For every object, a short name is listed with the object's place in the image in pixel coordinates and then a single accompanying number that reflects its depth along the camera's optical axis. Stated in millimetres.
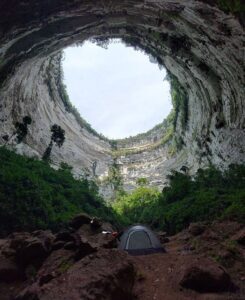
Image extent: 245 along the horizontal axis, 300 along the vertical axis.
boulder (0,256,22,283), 5359
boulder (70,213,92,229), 8210
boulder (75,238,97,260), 5310
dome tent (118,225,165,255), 6245
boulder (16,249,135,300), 3702
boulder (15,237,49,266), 5645
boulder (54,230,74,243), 6200
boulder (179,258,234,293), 4156
